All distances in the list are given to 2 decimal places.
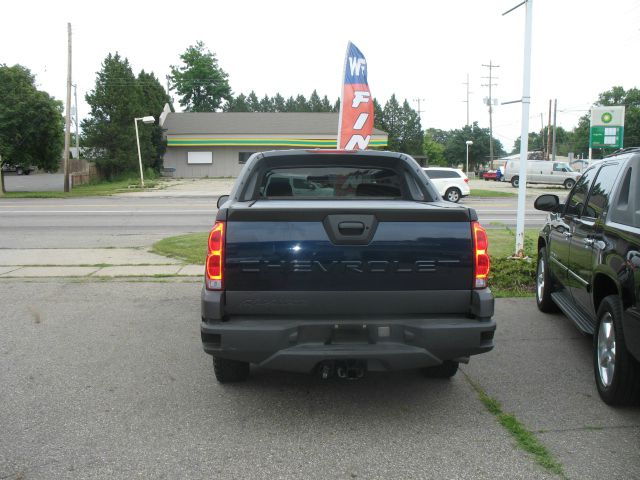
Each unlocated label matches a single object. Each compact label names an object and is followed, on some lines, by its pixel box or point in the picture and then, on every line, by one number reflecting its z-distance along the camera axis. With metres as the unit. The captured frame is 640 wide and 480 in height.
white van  43.19
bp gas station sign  20.61
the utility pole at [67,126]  33.16
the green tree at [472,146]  93.81
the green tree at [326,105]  94.50
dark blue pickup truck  3.83
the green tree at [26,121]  31.20
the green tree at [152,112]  51.30
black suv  4.00
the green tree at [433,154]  105.00
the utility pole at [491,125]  70.47
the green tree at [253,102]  110.00
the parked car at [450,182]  27.70
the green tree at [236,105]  95.51
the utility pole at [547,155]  82.78
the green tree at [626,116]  95.69
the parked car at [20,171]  65.97
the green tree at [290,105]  104.54
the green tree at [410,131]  87.81
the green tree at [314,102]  96.81
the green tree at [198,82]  92.00
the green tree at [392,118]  88.81
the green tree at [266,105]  110.44
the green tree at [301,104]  100.24
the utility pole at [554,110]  70.78
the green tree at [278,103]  110.50
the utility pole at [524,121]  9.07
